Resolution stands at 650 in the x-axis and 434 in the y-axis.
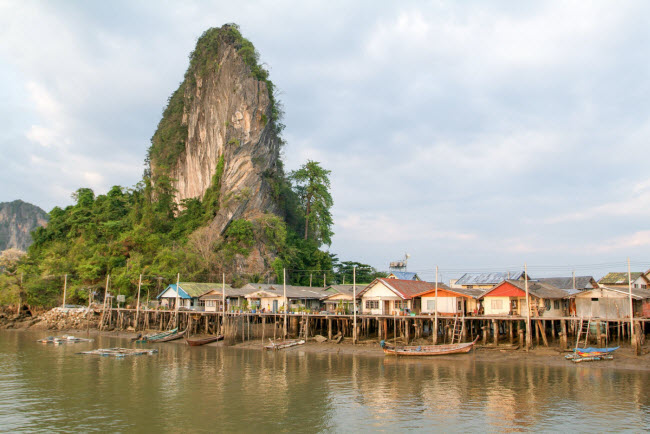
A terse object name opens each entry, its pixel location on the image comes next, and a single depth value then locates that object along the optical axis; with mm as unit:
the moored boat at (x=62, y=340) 41812
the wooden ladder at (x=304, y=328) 39312
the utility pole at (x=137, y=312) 49616
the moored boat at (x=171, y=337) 43281
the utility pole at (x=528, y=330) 30891
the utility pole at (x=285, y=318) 39906
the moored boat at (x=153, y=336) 43281
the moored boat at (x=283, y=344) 37031
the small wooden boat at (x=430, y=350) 31141
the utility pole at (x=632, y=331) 27994
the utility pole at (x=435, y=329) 33250
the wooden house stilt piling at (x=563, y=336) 30741
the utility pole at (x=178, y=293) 47944
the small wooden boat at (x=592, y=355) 27938
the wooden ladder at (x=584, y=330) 30031
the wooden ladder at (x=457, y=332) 33375
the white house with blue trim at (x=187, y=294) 49312
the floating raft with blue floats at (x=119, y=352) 33656
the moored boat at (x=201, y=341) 40438
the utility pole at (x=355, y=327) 36875
